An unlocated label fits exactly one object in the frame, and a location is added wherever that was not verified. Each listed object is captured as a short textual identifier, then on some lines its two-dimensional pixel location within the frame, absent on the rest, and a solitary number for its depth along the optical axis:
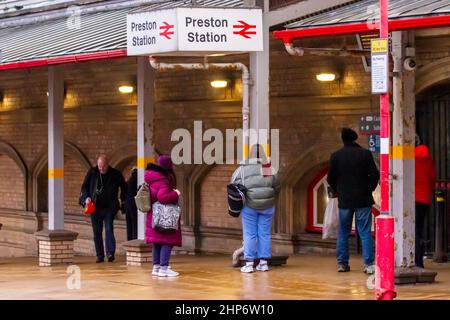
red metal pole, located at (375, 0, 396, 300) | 11.66
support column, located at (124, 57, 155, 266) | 16.98
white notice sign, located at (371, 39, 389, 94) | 11.74
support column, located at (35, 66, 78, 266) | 18.44
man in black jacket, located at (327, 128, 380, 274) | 14.44
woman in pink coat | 14.63
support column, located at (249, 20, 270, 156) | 15.29
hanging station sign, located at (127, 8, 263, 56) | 14.84
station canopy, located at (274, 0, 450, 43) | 12.30
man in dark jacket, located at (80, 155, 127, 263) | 18.38
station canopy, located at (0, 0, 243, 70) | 16.90
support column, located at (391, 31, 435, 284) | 13.57
